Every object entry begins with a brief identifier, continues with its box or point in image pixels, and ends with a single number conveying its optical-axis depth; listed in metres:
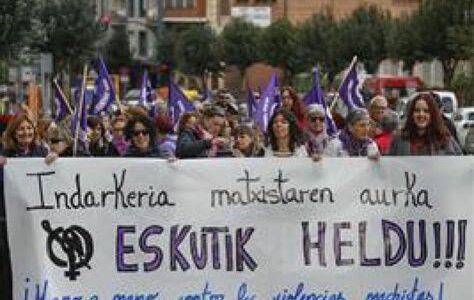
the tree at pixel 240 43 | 85.75
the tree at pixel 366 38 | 73.88
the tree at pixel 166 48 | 88.69
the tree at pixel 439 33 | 50.19
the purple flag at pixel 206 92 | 25.45
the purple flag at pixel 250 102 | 18.38
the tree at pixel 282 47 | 81.38
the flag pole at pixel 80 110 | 12.30
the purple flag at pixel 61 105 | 17.70
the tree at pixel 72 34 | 51.53
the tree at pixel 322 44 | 75.31
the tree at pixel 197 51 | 86.75
